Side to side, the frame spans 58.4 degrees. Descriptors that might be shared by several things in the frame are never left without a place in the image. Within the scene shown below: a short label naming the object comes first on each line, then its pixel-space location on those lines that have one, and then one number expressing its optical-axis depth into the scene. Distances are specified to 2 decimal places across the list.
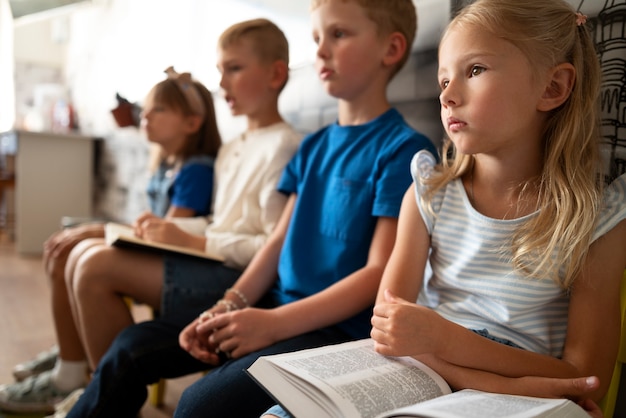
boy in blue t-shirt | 0.87
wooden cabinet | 3.19
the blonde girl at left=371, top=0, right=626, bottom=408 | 0.64
